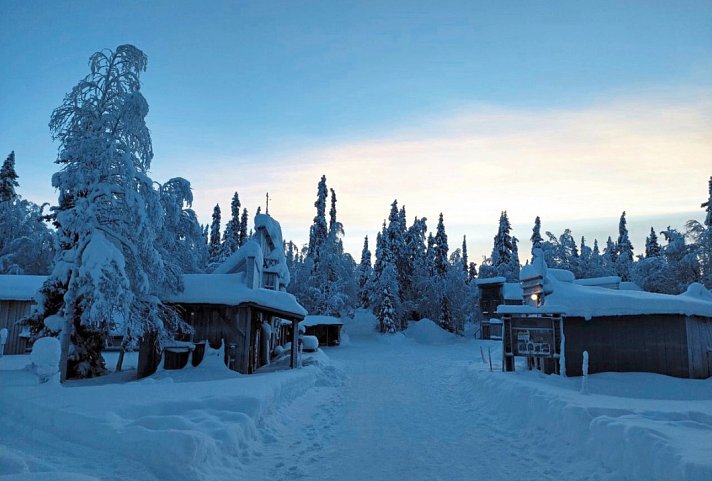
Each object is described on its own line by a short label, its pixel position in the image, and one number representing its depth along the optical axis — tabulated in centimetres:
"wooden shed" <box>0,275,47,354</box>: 2684
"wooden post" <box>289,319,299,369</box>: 2214
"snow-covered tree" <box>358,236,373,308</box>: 6419
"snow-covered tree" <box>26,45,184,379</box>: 1538
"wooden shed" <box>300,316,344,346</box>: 4552
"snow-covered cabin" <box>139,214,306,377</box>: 1961
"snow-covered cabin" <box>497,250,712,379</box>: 1977
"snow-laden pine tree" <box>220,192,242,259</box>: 6203
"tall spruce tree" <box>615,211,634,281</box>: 6950
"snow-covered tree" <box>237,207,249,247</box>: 7225
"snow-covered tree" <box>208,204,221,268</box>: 7038
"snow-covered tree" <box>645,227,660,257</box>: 7157
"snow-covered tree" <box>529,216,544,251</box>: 7012
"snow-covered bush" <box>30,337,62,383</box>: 1116
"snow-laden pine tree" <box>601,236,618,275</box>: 6719
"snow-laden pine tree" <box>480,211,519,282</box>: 6412
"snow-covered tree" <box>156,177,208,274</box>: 1916
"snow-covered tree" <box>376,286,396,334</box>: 5516
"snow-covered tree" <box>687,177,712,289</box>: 4242
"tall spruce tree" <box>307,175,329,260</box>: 6101
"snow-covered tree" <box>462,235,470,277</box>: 10349
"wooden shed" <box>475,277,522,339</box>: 4981
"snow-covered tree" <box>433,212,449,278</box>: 6494
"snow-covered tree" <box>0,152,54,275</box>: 4203
